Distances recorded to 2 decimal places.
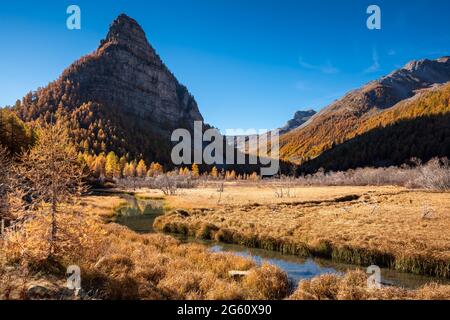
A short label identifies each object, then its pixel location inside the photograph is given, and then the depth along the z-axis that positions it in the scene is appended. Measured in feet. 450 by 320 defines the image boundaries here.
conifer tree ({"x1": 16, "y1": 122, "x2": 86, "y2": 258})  46.70
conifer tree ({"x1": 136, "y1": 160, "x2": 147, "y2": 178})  498.03
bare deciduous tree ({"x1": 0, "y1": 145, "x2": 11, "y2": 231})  102.99
